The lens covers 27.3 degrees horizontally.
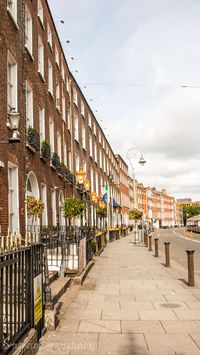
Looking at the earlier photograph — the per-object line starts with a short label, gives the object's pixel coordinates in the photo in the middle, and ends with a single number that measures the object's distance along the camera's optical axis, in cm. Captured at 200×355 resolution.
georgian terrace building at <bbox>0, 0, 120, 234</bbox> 1312
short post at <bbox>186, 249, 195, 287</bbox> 1096
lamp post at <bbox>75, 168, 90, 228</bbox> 2334
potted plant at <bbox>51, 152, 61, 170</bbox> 2057
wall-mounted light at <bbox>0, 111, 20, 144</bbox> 1052
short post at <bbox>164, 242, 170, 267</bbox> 1567
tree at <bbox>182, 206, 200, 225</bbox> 18138
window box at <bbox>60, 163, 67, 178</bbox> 2270
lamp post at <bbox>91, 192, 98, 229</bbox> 3325
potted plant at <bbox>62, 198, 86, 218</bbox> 1906
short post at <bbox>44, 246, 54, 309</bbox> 662
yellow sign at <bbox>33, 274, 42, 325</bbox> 571
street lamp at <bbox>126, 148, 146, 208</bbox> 3340
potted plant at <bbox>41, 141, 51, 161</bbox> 1816
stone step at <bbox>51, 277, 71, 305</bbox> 854
